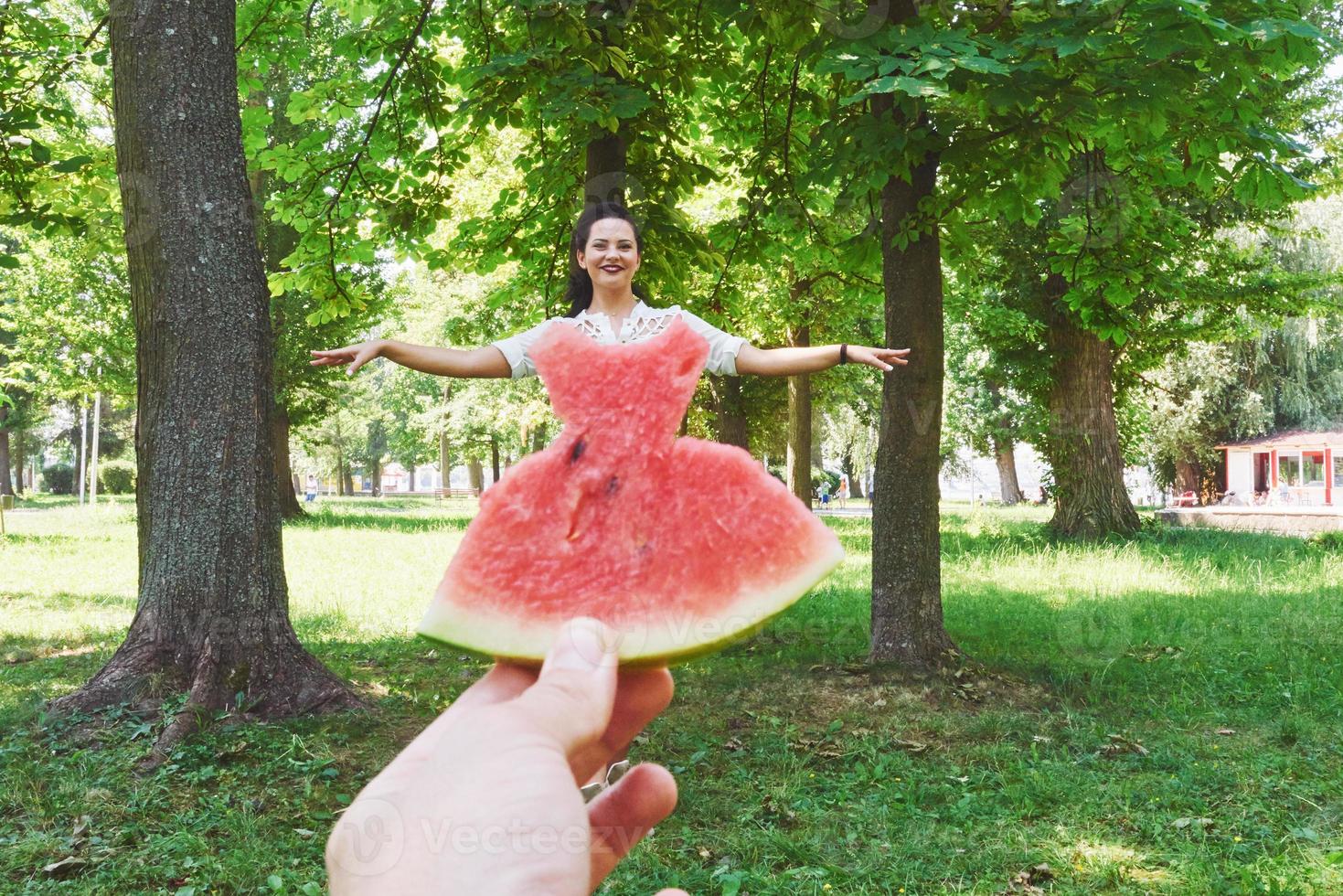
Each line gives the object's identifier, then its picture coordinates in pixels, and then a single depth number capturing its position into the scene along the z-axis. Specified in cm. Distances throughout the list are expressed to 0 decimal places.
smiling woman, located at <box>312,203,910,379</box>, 278
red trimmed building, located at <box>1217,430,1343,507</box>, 3472
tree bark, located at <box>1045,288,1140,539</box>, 1560
